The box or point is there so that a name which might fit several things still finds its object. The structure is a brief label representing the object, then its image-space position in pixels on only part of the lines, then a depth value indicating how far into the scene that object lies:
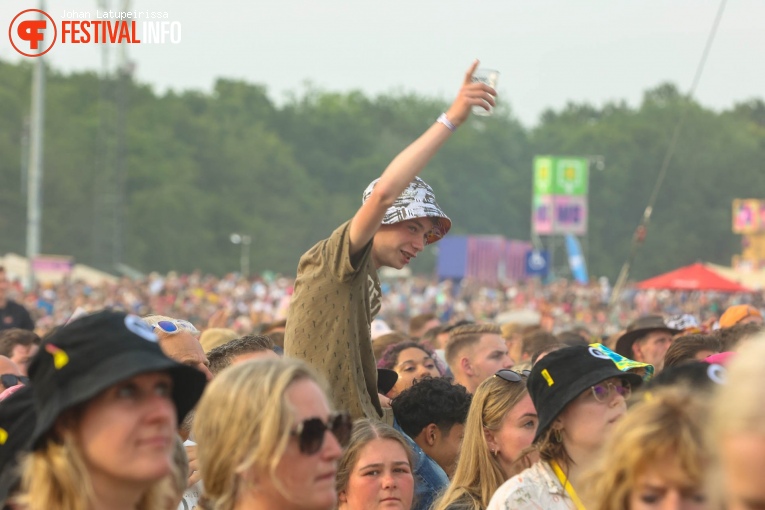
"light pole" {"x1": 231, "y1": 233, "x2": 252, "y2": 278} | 166.55
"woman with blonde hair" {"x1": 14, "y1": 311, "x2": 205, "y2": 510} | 6.25
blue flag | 123.56
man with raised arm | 9.30
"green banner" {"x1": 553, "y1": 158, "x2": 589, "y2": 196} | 150.75
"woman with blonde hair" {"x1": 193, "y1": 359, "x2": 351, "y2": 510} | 6.59
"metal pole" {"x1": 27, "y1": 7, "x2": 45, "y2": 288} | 69.62
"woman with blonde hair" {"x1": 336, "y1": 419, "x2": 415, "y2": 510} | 10.42
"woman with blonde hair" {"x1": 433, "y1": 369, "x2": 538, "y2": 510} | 10.72
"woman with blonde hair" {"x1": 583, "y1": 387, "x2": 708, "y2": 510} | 6.24
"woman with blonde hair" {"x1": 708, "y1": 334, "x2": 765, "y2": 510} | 4.68
